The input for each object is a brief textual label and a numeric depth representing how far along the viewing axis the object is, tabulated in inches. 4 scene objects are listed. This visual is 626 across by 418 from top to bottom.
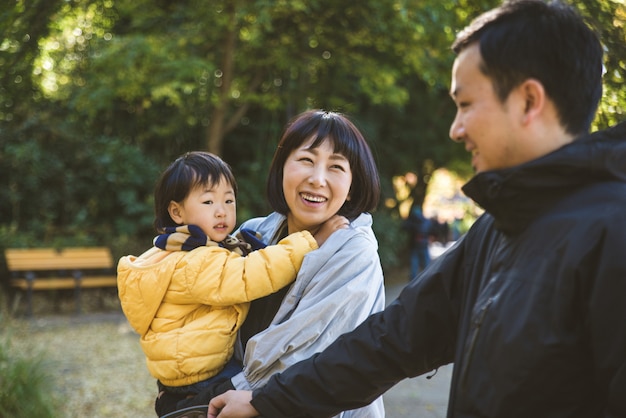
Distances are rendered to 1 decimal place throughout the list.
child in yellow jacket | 89.0
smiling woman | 82.7
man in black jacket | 51.6
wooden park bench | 403.9
